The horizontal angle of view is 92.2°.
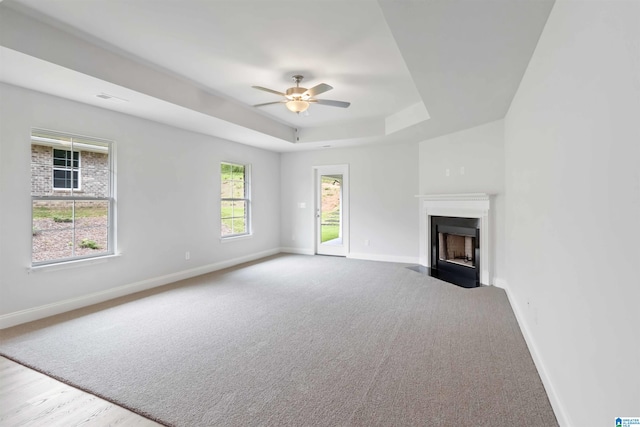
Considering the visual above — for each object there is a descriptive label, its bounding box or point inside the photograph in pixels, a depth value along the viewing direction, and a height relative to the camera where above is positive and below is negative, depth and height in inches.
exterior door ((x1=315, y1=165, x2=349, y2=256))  270.5 +2.9
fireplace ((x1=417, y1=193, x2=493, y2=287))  182.4 -15.4
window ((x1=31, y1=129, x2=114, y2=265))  133.8 +7.6
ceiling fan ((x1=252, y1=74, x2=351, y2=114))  139.8 +53.7
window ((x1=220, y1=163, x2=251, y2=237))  235.8 +10.8
